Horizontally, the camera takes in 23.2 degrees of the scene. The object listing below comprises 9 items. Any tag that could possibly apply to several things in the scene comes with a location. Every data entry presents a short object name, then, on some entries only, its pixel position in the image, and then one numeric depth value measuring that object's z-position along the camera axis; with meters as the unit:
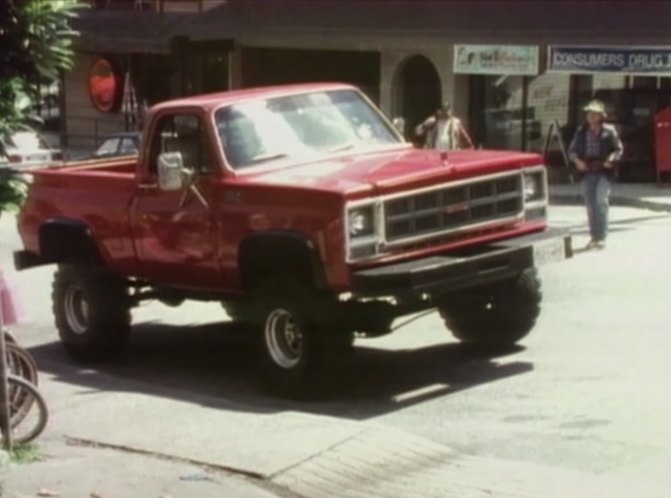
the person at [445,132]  25.44
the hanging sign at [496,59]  30.42
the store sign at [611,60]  28.34
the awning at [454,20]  28.62
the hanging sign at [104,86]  42.75
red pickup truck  11.30
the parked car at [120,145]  29.97
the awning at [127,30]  38.84
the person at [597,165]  18.48
